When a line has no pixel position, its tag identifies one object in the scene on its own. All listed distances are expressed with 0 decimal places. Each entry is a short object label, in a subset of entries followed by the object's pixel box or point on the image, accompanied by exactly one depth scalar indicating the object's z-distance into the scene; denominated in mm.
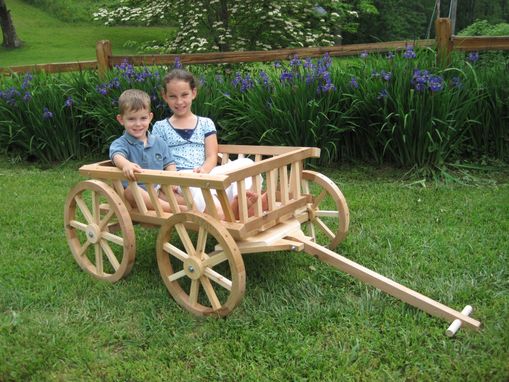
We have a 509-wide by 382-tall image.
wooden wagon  2646
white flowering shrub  9641
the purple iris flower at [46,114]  6195
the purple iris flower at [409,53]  5285
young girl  3598
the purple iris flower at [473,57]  5383
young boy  3306
